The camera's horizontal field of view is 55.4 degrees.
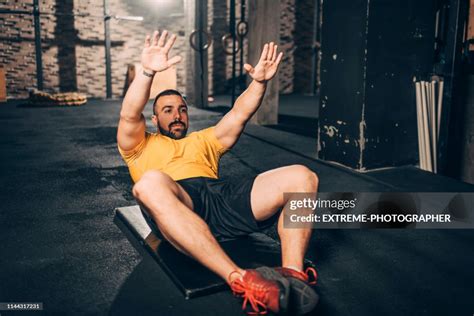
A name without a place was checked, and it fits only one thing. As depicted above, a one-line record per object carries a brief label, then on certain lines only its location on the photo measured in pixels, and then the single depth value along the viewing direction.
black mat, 1.89
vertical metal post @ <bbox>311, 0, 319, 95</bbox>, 12.12
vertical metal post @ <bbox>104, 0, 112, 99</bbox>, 10.02
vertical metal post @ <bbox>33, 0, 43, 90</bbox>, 9.45
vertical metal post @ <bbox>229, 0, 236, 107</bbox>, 6.73
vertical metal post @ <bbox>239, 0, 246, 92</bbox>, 6.74
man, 1.74
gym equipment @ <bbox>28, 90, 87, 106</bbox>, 8.90
